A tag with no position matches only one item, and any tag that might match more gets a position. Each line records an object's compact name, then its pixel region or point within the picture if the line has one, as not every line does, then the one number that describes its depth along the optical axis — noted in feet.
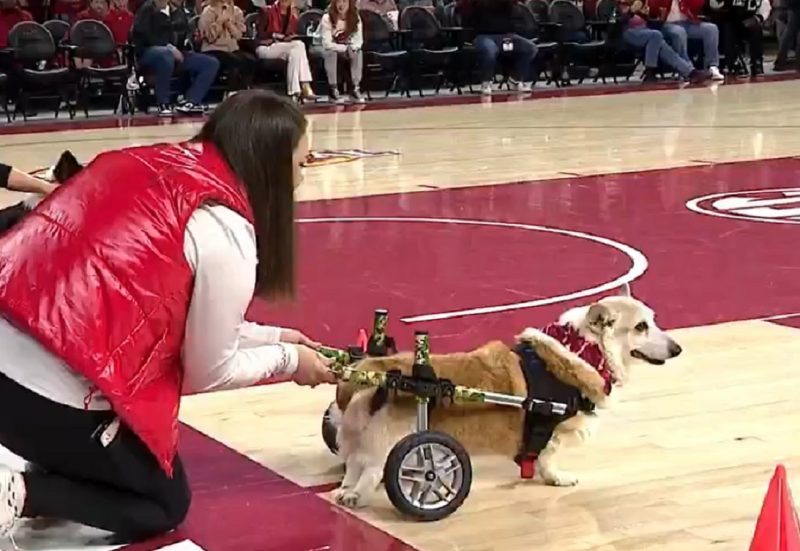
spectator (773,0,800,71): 67.56
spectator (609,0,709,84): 61.72
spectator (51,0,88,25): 53.67
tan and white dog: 12.92
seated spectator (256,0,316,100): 53.62
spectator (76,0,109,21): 51.24
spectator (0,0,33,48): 50.27
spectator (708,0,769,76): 64.34
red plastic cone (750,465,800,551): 10.07
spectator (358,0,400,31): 58.18
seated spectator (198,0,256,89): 51.93
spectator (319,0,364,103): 53.93
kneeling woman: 11.32
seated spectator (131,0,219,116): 50.44
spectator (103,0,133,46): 51.75
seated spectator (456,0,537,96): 58.49
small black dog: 15.92
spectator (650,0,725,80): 62.95
